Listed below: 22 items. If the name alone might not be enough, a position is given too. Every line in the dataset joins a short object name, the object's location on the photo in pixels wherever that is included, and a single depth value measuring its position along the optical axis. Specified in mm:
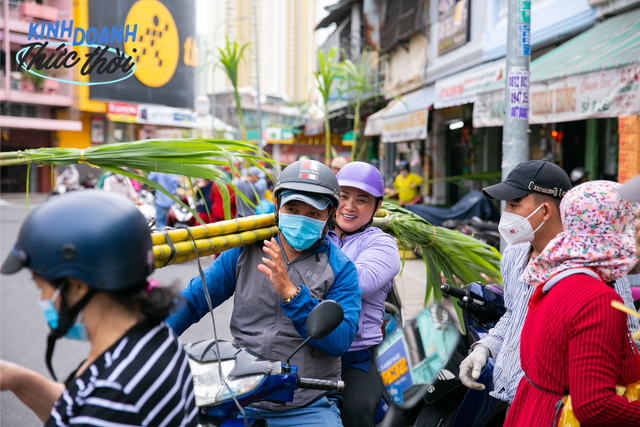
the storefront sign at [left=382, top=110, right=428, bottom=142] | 10664
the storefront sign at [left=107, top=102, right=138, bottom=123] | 34375
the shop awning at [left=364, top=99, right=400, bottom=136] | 13681
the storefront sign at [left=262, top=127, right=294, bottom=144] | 38866
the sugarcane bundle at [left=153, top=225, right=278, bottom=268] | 1995
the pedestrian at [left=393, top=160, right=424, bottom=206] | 11172
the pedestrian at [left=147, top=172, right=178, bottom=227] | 10180
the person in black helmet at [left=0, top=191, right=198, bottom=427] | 1181
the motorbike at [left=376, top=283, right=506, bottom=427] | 2432
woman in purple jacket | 2490
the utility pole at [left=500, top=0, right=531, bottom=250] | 4234
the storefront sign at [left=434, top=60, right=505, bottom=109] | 8219
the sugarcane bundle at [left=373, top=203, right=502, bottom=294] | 3555
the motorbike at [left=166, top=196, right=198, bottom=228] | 10422
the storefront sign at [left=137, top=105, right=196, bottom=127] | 36156
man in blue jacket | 2047
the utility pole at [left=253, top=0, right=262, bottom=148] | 17991
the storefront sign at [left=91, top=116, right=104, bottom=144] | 35594
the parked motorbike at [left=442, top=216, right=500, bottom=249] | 8016
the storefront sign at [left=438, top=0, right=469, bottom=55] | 11539
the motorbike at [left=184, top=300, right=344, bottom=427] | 1761
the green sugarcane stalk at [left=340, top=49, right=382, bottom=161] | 10296
